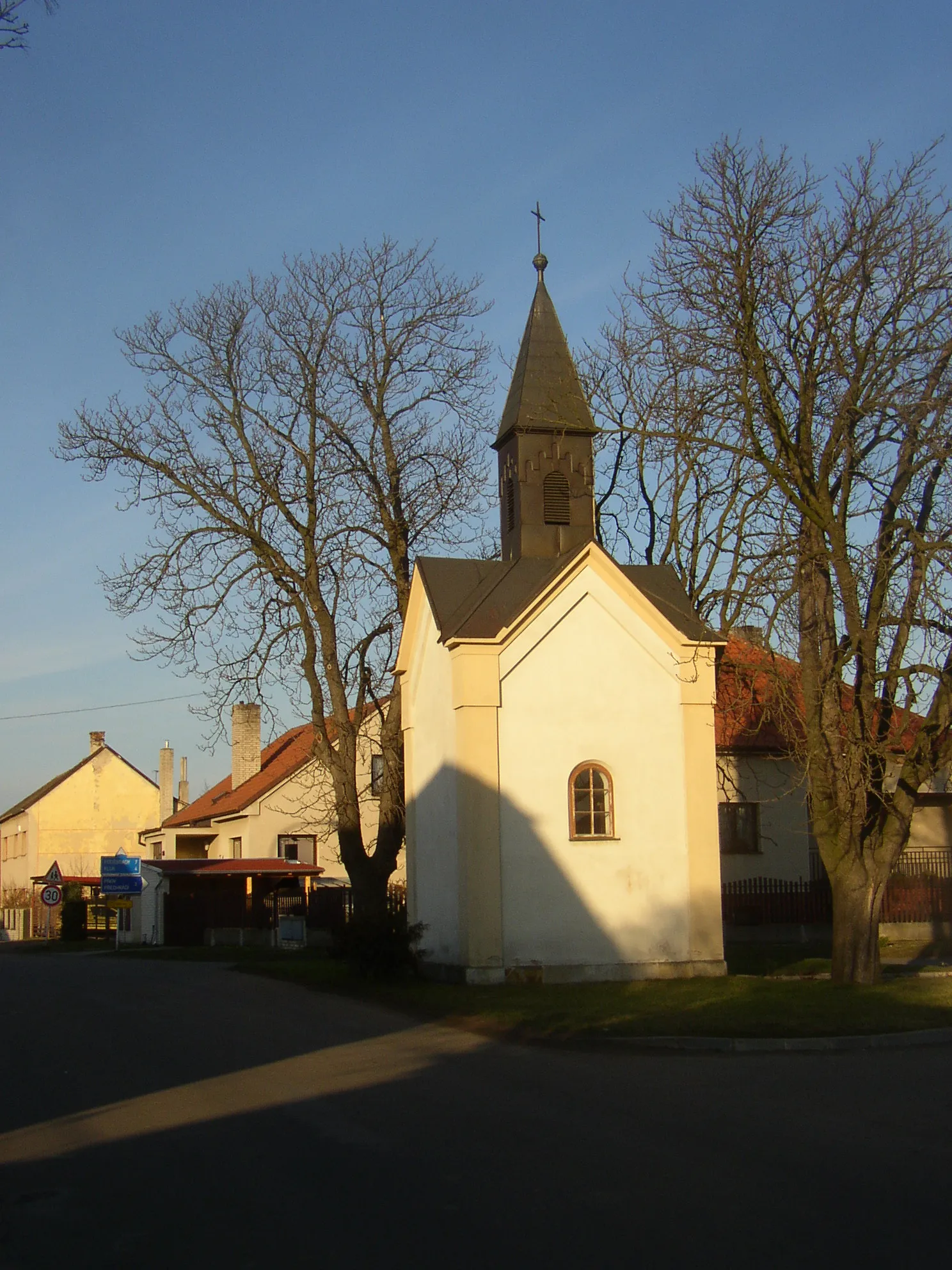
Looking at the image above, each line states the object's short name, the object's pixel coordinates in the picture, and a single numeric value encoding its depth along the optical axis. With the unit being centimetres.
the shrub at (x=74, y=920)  5097
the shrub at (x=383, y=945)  2166
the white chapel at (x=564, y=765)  2159
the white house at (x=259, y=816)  4791
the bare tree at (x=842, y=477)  1844
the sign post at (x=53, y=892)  4216
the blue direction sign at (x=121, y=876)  3912
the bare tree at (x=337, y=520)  2828
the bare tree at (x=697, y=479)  1814
